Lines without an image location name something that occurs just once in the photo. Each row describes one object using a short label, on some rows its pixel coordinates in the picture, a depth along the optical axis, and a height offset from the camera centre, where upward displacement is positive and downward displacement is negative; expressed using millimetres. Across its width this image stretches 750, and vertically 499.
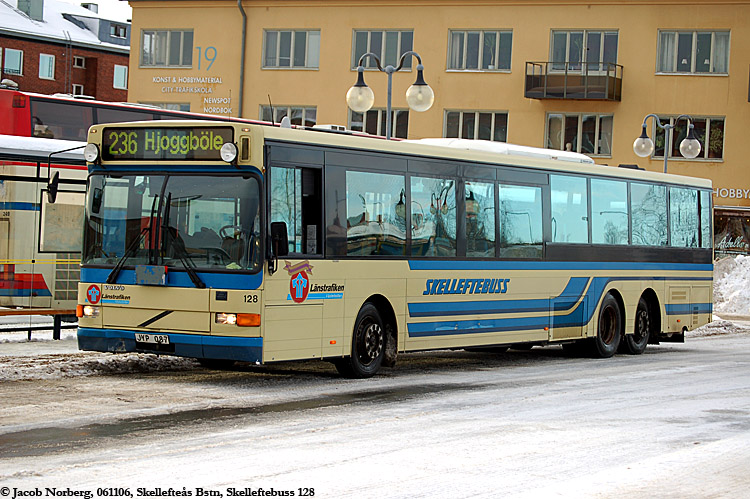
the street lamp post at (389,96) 24094 +3270
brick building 76750 +13189
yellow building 45281 +7624
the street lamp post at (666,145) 32656 +3324
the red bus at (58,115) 23125 +2665
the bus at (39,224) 19516 +322
